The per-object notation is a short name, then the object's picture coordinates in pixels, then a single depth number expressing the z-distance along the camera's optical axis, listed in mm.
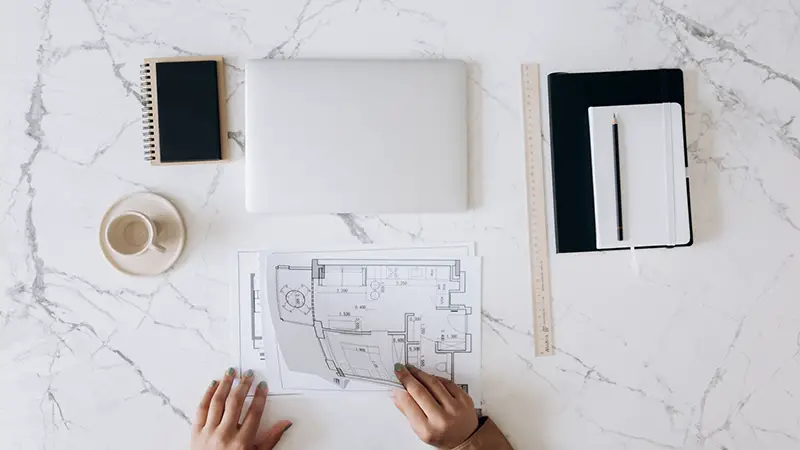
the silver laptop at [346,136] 909
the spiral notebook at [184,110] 927
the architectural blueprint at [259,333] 960
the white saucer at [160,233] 947
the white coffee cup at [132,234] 900
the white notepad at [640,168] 926
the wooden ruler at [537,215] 958
